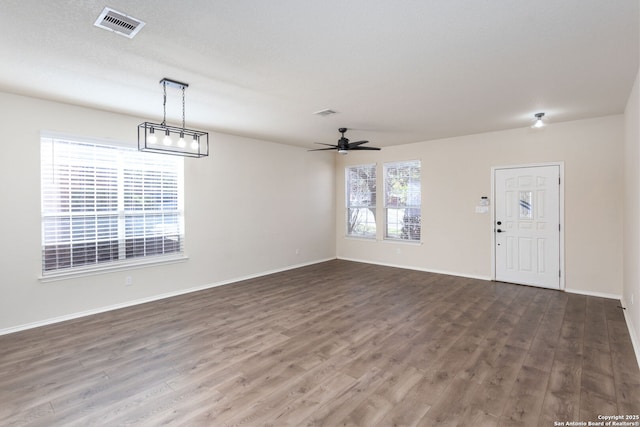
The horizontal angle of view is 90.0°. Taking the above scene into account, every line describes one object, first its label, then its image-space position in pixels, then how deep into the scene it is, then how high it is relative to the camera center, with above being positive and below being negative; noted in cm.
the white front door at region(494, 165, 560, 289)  518 -28
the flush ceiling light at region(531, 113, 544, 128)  455 +131
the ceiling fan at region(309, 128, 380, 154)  475 +96
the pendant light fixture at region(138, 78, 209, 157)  333 +95
